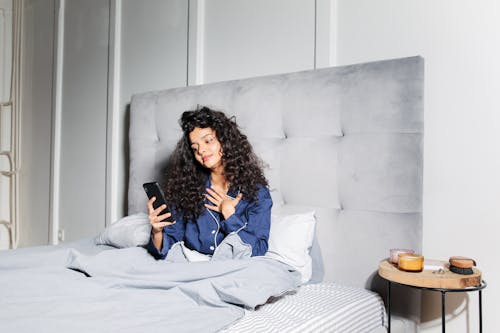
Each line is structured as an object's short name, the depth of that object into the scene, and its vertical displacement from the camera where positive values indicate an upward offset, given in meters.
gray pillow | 2.02 -0.32
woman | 1.75 -0.11
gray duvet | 1.10 -0.39
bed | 1.23 -0.32
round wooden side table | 1.34 -0.35
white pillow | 1.70 -0.30
